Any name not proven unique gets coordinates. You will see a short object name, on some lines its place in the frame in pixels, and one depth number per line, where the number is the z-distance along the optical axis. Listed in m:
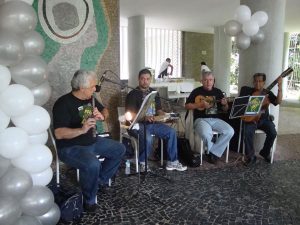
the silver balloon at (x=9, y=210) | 1.91
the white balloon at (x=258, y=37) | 4.21
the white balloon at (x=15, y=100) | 2.00
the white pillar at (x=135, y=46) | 9.30
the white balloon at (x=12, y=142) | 1.99
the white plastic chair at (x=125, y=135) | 3.55
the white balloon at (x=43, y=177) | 2.27
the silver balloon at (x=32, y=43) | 2.22
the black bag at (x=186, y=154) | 3.86
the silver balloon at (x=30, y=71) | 2.14
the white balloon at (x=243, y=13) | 4.14
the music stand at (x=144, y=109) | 2.79
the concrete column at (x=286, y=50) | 12.67
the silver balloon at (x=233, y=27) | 4.32
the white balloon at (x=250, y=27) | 4.07
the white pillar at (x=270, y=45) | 4.25
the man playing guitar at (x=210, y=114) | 3.89
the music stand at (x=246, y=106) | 3.67
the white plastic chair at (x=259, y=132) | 4.05
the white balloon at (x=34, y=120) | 2.15
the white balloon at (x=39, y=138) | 2.27
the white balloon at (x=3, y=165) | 1.98
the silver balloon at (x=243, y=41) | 4.26
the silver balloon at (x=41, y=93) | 2.34
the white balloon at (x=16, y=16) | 2.05
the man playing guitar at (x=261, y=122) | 4.00
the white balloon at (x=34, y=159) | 2.14
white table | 8.38
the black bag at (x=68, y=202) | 2.51
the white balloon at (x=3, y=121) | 1.99
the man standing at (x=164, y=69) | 10.27
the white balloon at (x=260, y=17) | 4.05
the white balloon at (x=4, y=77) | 1.97
